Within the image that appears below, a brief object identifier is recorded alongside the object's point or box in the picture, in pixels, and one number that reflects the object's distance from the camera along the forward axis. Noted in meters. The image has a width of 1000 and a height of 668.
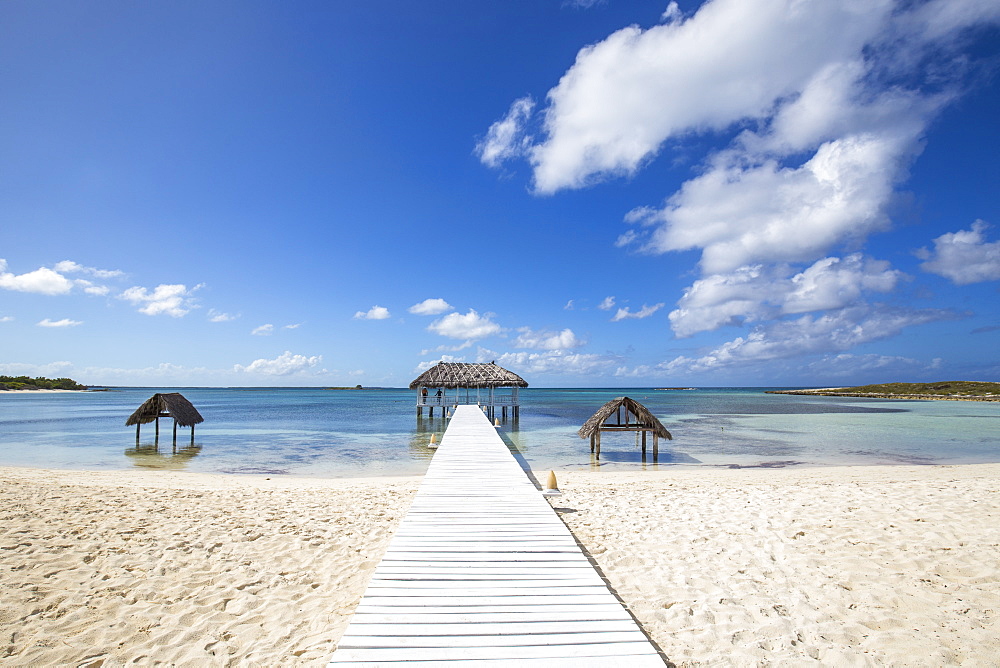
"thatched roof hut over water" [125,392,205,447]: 18.84
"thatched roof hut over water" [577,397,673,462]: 15.45
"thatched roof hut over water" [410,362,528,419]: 26.80
